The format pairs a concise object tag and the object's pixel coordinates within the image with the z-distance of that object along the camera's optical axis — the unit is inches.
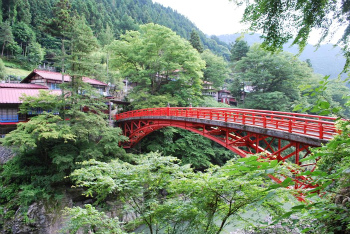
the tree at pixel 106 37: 1594.5
